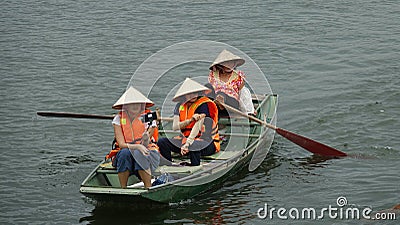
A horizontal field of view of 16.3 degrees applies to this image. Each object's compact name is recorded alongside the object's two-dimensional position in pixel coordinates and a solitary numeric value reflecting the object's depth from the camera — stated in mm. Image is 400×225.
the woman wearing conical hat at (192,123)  17749
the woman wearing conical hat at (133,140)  16480
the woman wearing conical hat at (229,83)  20581
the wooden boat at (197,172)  16217
